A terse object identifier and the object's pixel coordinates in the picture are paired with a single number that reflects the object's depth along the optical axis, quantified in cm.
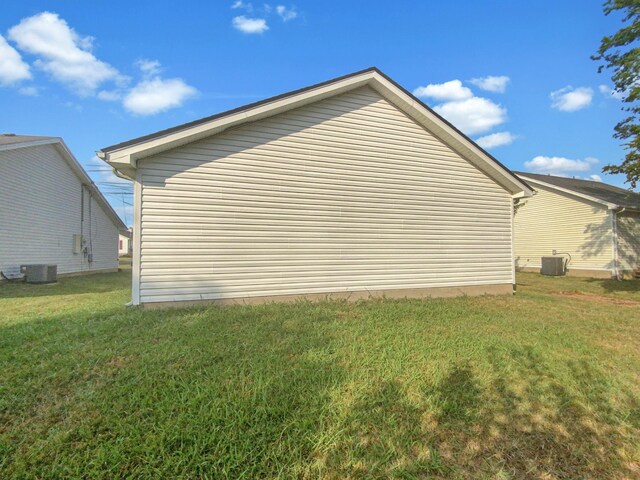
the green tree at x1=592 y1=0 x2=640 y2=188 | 976
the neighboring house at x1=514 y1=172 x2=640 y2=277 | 1438
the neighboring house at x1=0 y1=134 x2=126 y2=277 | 1171
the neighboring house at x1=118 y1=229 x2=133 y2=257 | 5200
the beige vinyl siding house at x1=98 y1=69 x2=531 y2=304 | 624
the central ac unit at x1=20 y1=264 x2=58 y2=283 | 1188
